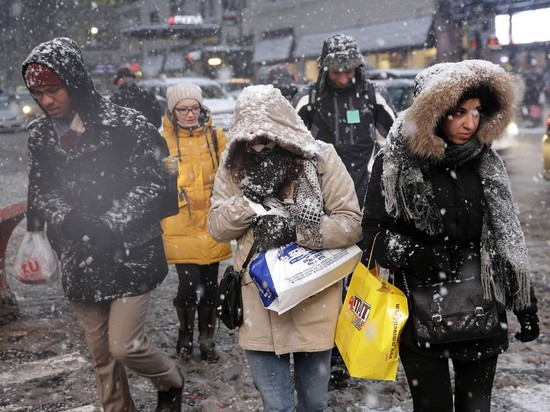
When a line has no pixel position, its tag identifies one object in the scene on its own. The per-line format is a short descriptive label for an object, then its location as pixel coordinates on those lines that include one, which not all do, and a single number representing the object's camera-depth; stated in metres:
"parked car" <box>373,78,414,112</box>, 13.54
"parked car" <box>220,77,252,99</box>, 24.75
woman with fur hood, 2.80
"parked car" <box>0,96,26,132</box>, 30.78
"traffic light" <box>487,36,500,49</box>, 21.70
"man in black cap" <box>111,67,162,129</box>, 6.50
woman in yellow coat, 5.16
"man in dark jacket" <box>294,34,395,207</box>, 5.11
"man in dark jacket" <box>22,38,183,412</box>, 3.50
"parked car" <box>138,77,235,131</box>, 18.30
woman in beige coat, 3.11
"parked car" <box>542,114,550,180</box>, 11.36
